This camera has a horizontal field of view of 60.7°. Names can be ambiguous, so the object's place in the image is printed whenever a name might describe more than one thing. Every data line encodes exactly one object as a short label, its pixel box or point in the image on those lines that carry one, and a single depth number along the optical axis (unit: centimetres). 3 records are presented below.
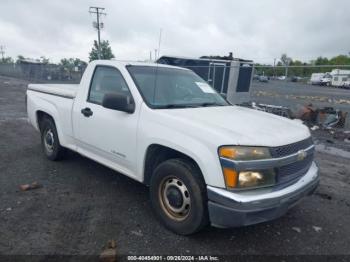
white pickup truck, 271
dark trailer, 1188
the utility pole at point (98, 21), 4359
